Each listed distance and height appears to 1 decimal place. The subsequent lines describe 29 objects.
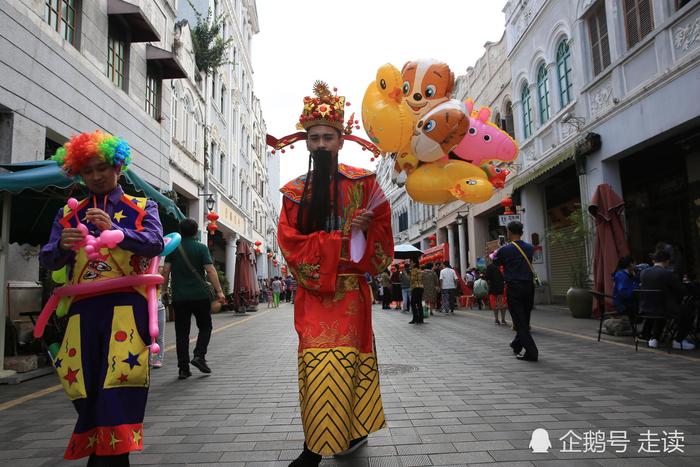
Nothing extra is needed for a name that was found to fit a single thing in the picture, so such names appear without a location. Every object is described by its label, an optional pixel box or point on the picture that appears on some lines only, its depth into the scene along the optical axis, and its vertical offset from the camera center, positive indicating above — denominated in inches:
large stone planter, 479.3 -28.3
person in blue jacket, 308.0 -7.8
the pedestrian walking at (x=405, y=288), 691.4 -12.3
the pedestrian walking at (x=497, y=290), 462.2 -12.5
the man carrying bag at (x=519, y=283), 258.2 -3.6
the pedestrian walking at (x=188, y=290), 230.2 -2.0
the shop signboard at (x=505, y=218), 496.5 +61.5
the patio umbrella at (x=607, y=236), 376.8 +30.1
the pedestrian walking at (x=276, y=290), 960.3 -13.9
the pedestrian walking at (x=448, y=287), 645.3 -11.9
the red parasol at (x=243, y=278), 742.5 +9.7
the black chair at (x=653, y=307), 261.0 -18.3
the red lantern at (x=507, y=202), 613.7 +95.6
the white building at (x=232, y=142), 872.9 +328.7
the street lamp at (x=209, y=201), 749.9 +131.3
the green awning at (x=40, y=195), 216.7 +48.3
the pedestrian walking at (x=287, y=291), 1411.0 -24.7
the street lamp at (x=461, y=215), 951.6 +127.1
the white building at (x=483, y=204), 786.2 +160.0
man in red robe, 105.7 +1.5
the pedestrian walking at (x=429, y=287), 606.2 -10.2
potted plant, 479.8 +6.7
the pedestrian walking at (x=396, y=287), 810.8 -12.5
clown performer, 89.9 -7.2
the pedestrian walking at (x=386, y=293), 857.5 -22.9
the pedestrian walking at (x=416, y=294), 495.5 -15.6
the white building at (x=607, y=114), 385.4 +154.8
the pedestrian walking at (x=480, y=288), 639.8 -14.2
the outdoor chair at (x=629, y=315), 282.9 -25.2
